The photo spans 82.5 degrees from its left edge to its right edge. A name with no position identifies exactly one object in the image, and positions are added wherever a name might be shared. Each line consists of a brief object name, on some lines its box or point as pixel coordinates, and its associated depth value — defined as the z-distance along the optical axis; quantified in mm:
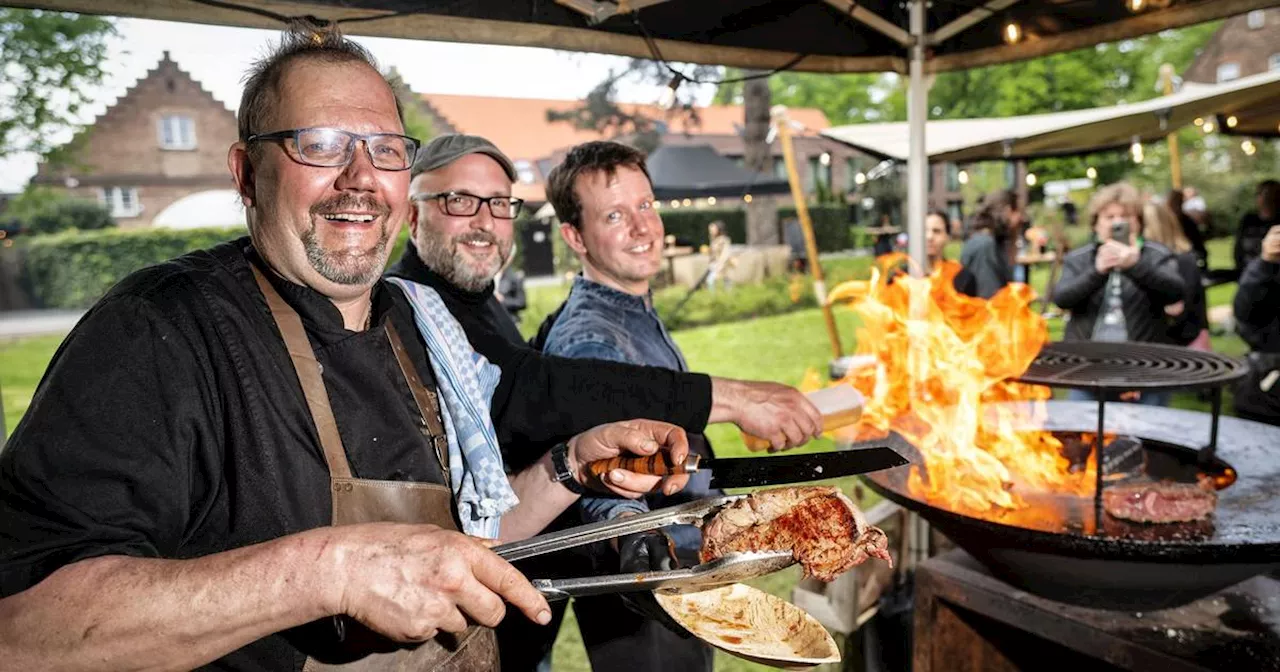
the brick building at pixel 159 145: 27078
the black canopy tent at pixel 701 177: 16484
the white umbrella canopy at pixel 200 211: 14953
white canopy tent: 7609
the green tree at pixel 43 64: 13906
